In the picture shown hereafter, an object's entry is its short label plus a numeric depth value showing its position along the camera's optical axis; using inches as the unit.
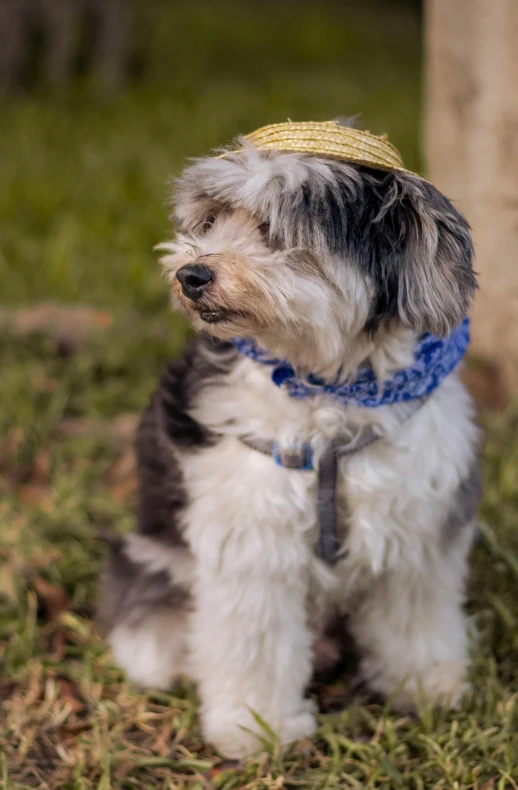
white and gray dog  81.7
